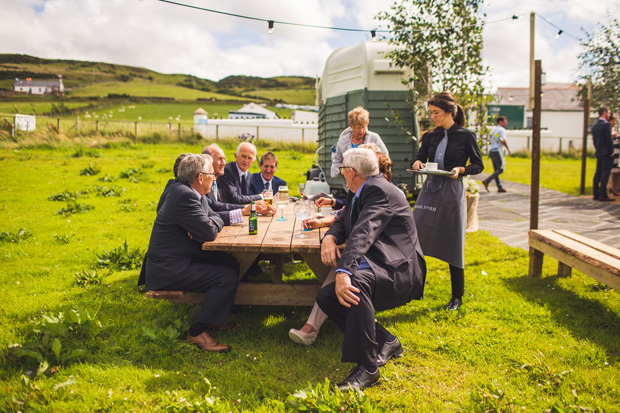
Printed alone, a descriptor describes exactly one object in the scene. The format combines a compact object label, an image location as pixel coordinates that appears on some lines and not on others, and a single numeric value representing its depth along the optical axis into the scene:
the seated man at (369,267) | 2.72
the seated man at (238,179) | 5.00
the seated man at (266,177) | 5.32
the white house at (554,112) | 39.28
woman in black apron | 3.89
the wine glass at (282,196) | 4.34
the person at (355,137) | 4.98
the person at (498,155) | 11.28
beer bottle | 3.46
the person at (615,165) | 9.90
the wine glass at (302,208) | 3.65
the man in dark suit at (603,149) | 9.20
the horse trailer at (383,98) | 9.02
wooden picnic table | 3.21
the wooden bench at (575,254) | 3.57
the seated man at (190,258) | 3.23
